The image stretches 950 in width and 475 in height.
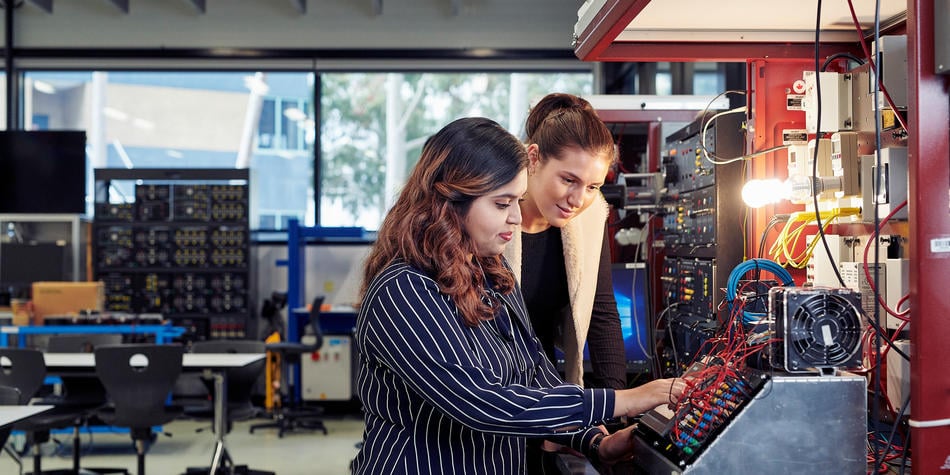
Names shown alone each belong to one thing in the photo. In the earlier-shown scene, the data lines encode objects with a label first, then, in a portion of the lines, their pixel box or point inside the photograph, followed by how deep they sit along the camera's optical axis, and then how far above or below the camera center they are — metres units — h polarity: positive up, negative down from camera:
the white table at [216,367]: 4.95 -0.66
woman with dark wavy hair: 1.41 -0.15
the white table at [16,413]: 3.26 -0.63
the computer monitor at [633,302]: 3.46 -0.21
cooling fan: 1.34 -0.12
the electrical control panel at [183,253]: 8.09 -0.04
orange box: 7.55 -0.41
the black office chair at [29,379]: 4.88 -0.71
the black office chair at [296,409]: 7.24 -1.35
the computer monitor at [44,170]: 8.41 +0.74
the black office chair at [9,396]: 3.94 -0.65
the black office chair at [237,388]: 5.47 -0.89
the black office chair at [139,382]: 4.83 -0.72
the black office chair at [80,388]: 5.46 -0.89
